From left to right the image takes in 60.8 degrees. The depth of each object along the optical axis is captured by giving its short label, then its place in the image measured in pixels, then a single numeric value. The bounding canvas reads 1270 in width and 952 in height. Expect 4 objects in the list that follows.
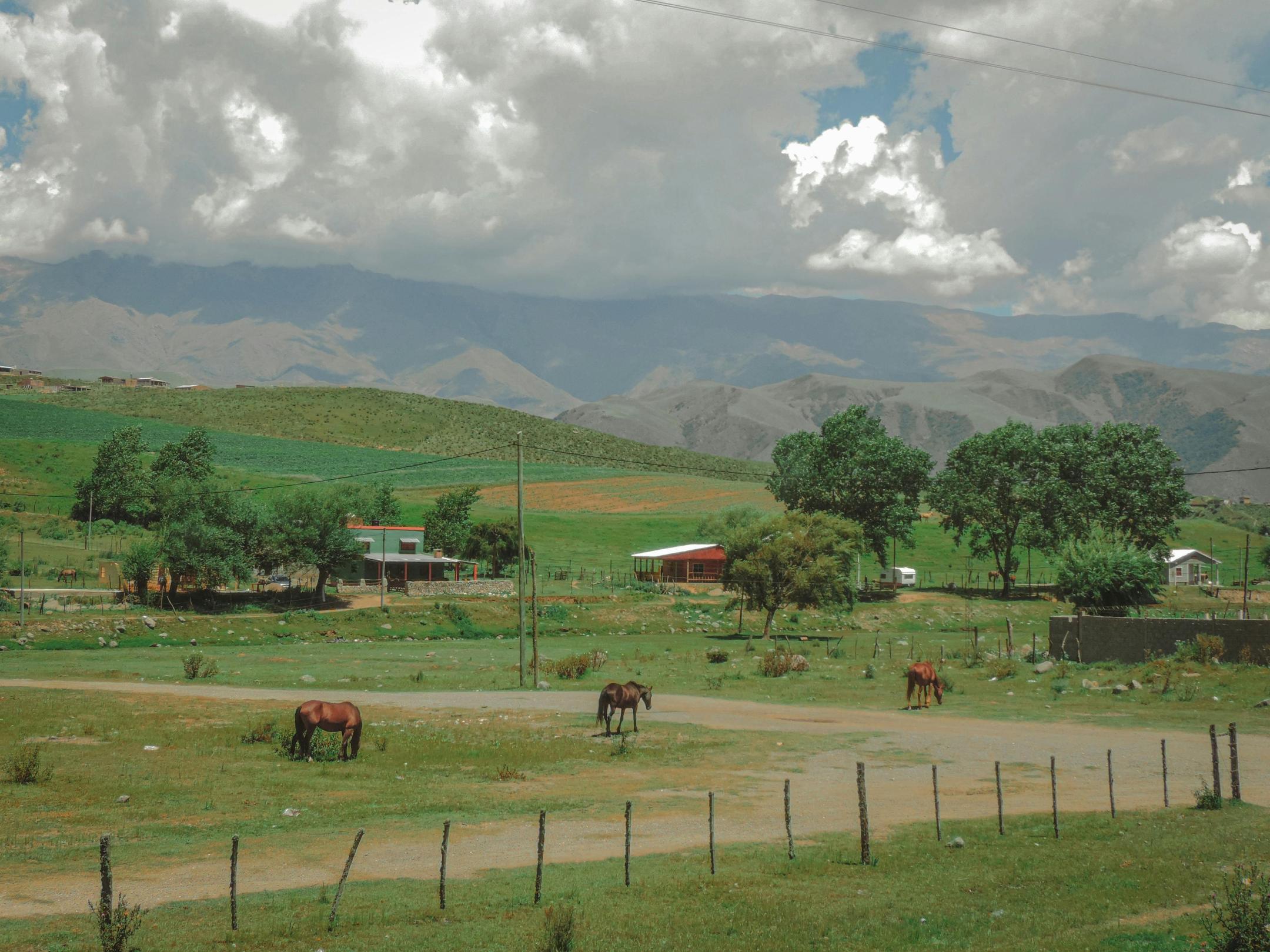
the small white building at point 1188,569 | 111.81
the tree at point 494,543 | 101.50
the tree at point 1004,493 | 95.62
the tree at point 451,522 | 102.50
